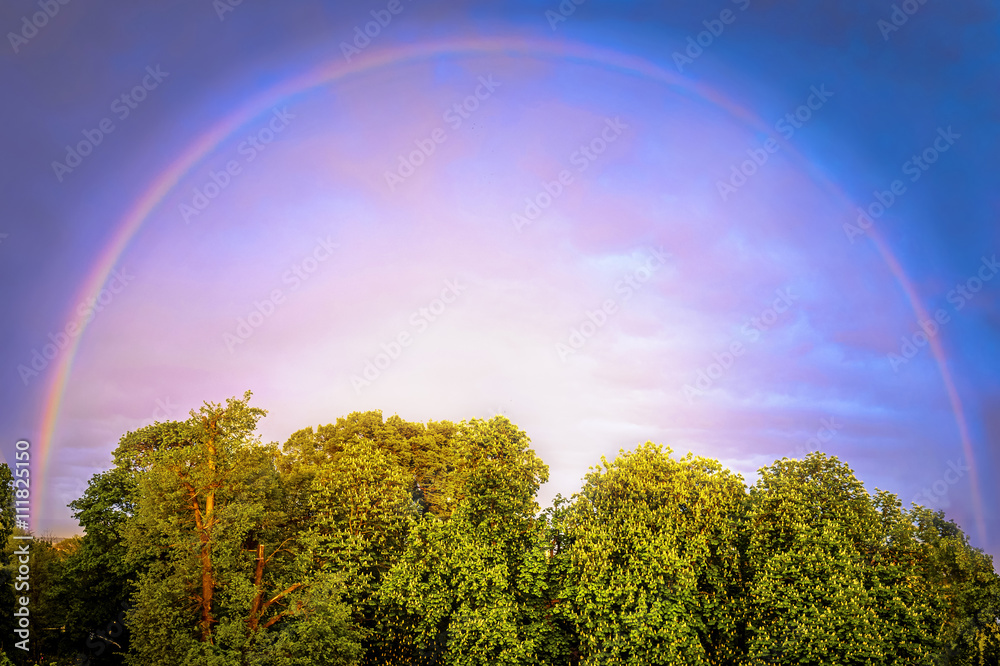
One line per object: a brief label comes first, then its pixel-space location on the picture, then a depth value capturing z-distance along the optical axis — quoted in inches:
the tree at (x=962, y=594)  1673.2
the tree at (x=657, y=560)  1392.7
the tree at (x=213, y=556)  1354.6
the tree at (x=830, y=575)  1352.1
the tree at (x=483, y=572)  1475.1
